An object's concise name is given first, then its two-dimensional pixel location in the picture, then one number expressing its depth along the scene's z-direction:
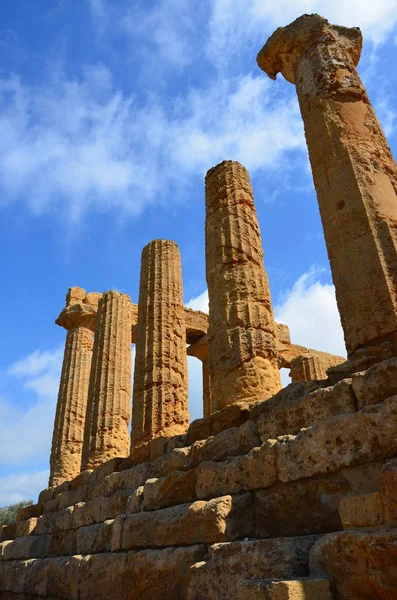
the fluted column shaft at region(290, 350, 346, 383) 17.34
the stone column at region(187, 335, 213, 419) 19.41
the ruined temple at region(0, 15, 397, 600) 3.90
